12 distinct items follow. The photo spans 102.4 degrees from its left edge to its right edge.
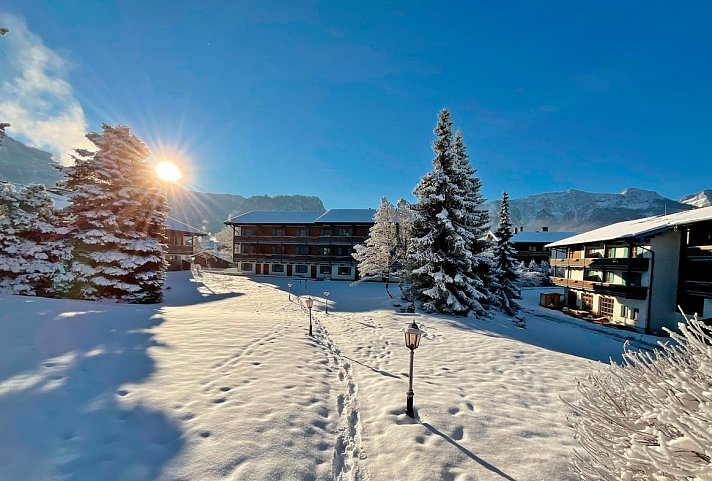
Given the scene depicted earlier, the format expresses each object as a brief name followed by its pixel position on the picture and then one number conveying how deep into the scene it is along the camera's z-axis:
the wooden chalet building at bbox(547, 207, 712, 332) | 18.61
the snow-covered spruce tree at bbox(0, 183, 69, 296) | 13.55
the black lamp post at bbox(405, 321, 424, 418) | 5.75
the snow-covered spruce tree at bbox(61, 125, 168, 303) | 15.56
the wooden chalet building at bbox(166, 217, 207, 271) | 35.62
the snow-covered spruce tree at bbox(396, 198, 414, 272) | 19.62
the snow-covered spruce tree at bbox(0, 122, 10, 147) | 11.93
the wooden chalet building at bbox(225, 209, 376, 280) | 38.75
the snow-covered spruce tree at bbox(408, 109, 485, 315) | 17.25
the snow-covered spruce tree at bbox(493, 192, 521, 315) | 23.20
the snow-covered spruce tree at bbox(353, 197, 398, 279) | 21.91
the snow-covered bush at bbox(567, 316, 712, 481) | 1.86
